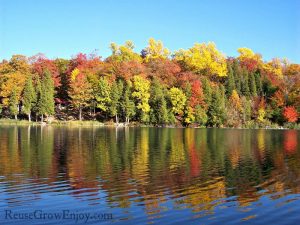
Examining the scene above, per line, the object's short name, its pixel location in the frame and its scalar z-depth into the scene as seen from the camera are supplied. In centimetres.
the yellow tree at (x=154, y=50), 11488
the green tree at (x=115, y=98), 8012
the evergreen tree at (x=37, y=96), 7688
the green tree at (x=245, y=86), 9580
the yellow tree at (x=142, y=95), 8088
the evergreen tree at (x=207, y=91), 8482
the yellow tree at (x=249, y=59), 10888
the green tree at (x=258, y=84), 9812
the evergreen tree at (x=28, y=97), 7628
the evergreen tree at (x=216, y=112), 8269
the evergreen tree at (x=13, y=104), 7684
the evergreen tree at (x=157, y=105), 7994
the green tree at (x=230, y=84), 9504
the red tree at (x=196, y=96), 8344
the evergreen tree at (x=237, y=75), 9662
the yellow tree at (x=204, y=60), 9894
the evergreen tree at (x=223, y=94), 8565
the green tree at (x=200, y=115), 8175
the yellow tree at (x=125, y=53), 10234
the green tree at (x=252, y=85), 9581
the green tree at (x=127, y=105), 7994
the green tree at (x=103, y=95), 8131
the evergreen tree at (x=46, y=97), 7619
